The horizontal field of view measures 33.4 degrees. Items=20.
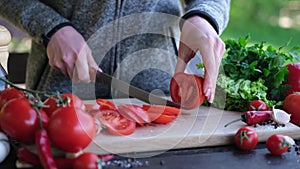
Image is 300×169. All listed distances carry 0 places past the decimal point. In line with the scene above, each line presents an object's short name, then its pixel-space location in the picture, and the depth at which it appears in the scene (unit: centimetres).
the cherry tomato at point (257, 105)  125
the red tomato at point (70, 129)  94
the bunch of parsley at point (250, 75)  136
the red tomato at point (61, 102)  104
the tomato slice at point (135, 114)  115
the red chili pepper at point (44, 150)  93
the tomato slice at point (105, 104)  118
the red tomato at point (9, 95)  113
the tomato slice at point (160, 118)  118
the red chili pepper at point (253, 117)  121
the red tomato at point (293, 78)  143
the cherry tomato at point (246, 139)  111
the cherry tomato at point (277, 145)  109
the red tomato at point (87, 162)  92
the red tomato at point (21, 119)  98
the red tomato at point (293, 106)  131
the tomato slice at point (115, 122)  111
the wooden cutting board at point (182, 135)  108
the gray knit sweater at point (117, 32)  142
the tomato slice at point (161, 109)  121
